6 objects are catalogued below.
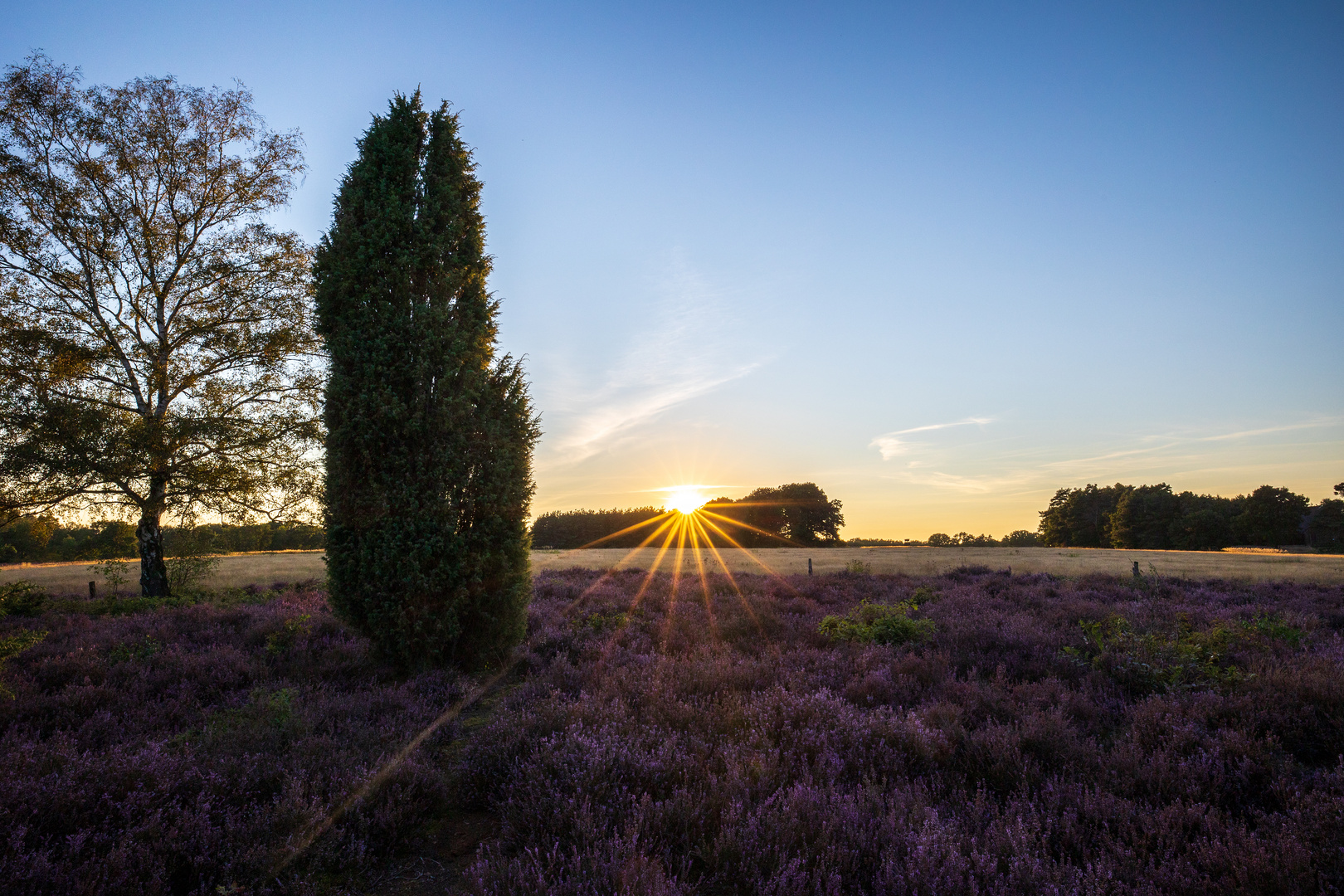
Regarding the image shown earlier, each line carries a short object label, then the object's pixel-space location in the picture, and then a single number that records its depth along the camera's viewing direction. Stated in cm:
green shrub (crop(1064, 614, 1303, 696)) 613
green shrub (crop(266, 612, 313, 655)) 834
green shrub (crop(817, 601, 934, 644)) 869
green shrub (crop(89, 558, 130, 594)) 1338
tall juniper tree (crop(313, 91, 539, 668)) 772
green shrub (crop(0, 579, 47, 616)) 1144
